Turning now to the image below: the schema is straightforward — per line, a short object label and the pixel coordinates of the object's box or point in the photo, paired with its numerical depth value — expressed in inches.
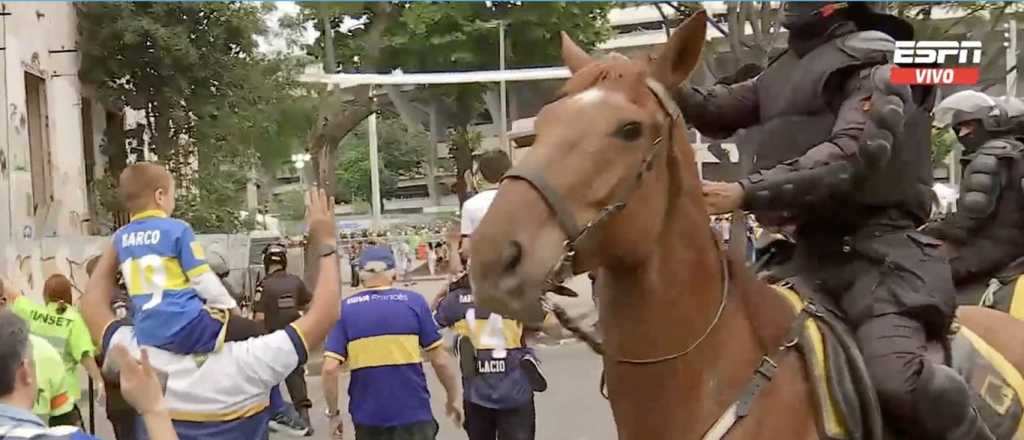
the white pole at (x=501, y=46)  1318.9
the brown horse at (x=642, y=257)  111.3
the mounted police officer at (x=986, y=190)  231.6
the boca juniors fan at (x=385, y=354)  286.7
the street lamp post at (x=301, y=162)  1613.7
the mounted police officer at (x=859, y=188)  136.2
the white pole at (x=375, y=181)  1646.2
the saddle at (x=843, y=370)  138.7
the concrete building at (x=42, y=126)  646.5
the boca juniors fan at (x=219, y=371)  178.1
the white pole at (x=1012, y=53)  1224.2
